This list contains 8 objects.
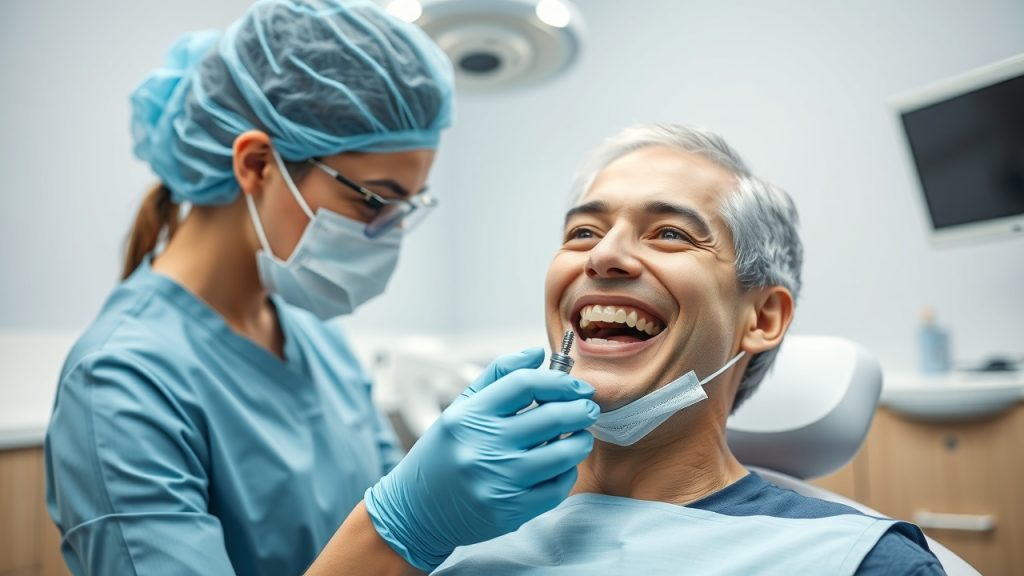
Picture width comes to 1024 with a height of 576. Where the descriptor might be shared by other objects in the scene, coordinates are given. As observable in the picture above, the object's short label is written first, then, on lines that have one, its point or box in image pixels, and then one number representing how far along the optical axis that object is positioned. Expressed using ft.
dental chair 3.65
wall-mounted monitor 5.46
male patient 2.84
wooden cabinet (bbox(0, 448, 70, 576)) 4.80
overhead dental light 5.16
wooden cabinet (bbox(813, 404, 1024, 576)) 5.82
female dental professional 2.80
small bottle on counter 7.01
